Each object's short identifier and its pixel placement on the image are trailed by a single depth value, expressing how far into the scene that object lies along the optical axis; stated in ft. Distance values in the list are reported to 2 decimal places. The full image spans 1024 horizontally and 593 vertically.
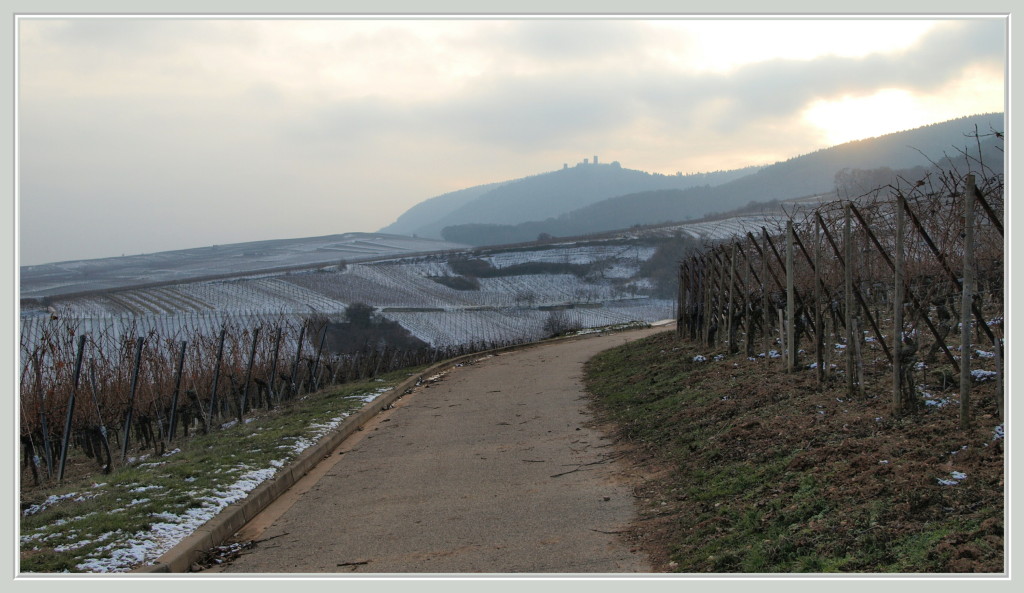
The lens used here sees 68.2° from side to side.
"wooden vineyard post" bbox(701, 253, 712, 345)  51.57
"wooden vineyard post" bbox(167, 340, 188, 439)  39.51
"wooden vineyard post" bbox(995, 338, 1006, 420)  19.47
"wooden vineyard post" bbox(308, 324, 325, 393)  63.72
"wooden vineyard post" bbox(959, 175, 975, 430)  18.28
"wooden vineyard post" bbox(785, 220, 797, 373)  32.37
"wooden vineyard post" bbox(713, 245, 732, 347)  47.91
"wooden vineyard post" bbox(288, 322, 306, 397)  59.67
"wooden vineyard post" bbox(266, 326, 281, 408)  53.15
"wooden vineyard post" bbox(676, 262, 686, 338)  70.23
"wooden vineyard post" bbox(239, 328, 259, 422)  46.77
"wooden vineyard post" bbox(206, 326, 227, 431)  44.84
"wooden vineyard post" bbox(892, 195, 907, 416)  22.08
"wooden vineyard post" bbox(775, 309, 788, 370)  36.29
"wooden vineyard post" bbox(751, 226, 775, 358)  38.75
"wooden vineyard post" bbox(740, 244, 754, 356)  40.73
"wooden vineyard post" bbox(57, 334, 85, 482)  32.09
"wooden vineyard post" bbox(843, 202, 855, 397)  25.96
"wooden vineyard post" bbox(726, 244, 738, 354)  43.78
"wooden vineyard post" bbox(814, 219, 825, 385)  28.45
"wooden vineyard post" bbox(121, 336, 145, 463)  35.88
